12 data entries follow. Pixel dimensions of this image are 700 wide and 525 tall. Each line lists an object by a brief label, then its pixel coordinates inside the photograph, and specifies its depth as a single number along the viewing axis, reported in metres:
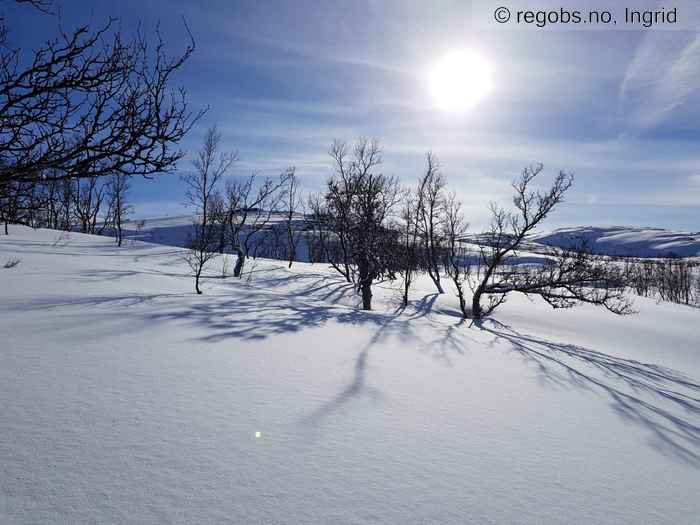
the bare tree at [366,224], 12.34
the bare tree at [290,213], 27.90
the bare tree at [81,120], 2.94
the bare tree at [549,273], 11.99
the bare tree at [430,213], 18.98
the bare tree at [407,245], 15.10
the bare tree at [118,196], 30.61
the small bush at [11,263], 7.82
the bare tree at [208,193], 21.15
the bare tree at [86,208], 34.47
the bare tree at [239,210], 18.67
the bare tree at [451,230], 18.59
